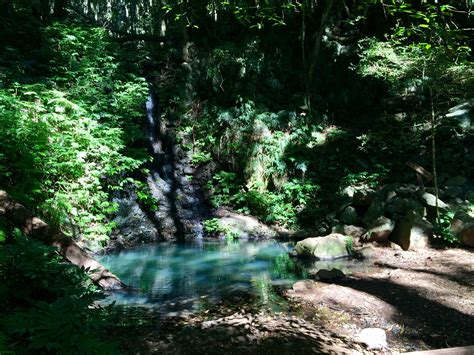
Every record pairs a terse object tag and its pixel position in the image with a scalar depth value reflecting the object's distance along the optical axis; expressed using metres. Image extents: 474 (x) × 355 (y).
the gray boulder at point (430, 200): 9.43
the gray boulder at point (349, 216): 10.51
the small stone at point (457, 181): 11.01
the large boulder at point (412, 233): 8.66
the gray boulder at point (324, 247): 8.66
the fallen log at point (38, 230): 5.15
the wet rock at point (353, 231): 9.84
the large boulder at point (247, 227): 11.72
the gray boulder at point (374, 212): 9.94
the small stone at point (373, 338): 4.12
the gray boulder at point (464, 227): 8.24
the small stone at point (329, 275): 6.75
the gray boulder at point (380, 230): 9.16
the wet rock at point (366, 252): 8.45
